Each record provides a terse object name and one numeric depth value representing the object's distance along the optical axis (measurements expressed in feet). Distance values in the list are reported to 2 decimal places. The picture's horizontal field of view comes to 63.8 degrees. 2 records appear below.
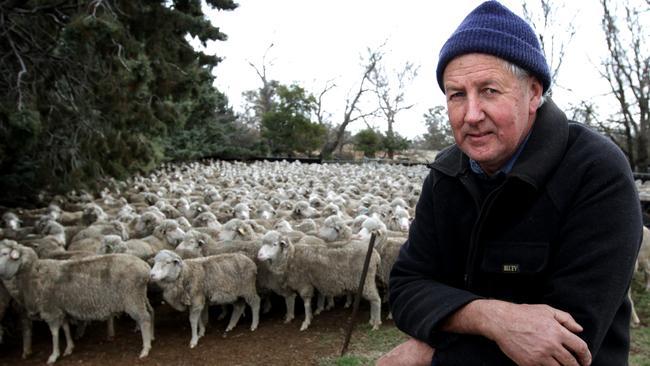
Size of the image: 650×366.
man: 4.57
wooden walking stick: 17.88
